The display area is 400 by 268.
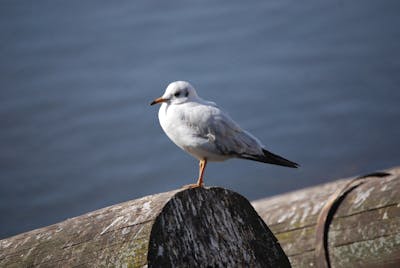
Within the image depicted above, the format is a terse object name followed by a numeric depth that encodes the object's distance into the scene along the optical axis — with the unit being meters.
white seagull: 8.25
